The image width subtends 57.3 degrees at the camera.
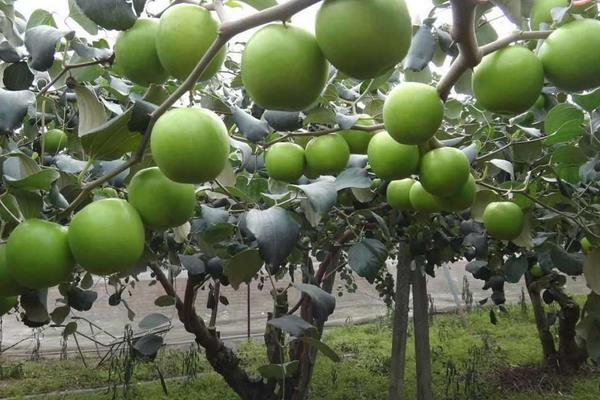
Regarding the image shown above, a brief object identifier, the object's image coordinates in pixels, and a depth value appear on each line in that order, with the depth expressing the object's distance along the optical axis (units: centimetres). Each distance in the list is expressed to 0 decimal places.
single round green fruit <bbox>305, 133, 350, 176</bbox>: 94
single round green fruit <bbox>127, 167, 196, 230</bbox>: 55
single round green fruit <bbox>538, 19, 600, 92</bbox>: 45
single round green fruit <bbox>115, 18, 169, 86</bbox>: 52
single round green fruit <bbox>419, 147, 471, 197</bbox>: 69
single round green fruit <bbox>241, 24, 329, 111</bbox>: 39
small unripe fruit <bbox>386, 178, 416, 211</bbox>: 100
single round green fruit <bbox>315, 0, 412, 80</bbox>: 35
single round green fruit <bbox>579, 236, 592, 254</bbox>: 172
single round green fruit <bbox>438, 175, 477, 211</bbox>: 80
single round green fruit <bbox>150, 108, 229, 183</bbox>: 47
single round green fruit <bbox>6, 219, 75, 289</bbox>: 55
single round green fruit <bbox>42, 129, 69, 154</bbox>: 106
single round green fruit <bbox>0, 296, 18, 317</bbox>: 67
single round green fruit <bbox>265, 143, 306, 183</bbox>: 100
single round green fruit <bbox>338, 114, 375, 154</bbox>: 101
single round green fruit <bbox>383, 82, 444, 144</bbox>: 56
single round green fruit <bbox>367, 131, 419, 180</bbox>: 73
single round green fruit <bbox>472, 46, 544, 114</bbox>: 47
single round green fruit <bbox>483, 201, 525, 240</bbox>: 105
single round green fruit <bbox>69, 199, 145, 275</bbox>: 53
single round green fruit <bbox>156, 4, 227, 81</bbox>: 45
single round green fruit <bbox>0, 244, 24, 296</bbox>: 61
